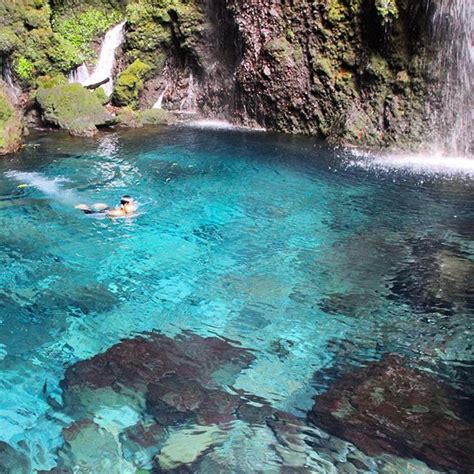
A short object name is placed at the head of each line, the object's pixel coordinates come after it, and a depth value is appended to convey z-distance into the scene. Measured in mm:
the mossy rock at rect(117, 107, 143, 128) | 16359
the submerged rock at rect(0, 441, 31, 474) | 4285
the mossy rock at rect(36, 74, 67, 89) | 17312
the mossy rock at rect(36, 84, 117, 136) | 15805
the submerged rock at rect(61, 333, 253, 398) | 5262
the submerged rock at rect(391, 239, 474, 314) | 6562
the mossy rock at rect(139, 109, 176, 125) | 16812
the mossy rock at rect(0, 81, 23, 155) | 13375
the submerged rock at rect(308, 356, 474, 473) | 4344
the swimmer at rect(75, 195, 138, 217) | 9266
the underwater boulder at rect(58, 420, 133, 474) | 4277
